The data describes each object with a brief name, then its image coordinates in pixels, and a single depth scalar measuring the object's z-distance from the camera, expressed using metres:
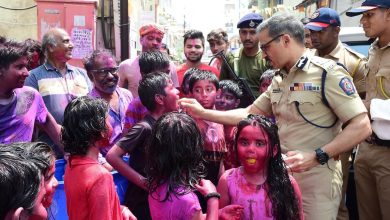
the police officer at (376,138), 2.99
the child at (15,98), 2.68
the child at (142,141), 2.39
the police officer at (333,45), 3.51
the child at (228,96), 3.71
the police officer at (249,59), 4.31
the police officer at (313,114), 2.41
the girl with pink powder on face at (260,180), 2.12
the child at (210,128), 2.84
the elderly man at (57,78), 3.61
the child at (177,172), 1.86
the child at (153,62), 3.36
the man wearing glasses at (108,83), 3.16
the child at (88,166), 1.89
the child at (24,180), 1.20
